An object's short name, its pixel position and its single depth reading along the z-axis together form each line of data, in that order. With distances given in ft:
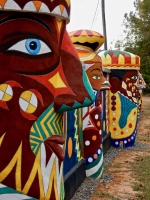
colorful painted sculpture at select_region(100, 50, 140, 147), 34.55
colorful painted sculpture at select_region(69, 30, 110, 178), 22.44
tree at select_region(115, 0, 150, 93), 98.17
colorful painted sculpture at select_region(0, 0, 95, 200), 10.08
